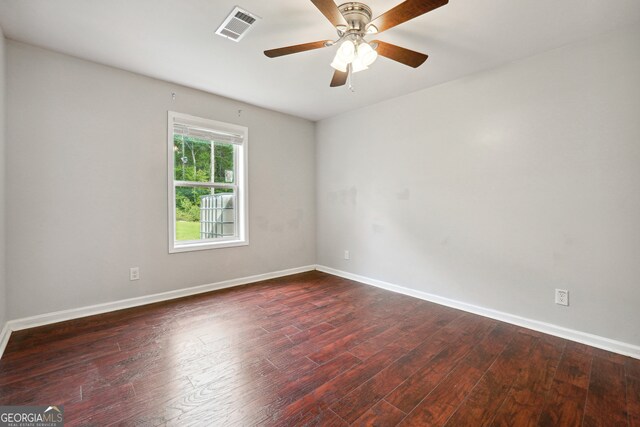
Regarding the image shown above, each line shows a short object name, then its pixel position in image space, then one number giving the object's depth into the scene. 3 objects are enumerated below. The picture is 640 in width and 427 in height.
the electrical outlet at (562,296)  2.38
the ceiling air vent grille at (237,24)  1.99
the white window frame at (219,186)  3.21
